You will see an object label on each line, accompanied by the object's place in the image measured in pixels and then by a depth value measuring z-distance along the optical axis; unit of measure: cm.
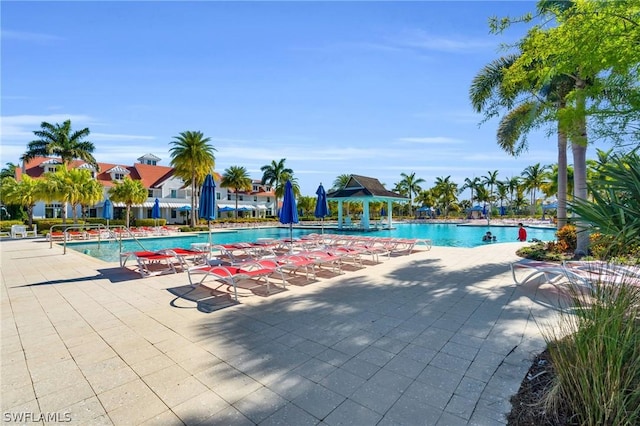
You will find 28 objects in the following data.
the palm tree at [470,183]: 6401
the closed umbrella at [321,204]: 1614
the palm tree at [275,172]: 4781
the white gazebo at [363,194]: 3288
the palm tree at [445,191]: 6053
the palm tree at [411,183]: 6031
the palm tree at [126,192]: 2923
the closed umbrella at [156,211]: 2884
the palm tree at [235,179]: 4575
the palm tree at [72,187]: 2423
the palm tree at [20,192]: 2612
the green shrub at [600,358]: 223
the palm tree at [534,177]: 5303
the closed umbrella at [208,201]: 1043
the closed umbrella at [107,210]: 2188
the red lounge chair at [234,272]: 676
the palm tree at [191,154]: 3403
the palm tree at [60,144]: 3198
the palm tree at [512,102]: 1180
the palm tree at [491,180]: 6372
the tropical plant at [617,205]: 354
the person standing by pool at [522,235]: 1855
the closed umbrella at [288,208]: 1232
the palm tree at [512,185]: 6246
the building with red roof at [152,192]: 3741
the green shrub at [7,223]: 2808
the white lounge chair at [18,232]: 2406
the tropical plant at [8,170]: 5489
